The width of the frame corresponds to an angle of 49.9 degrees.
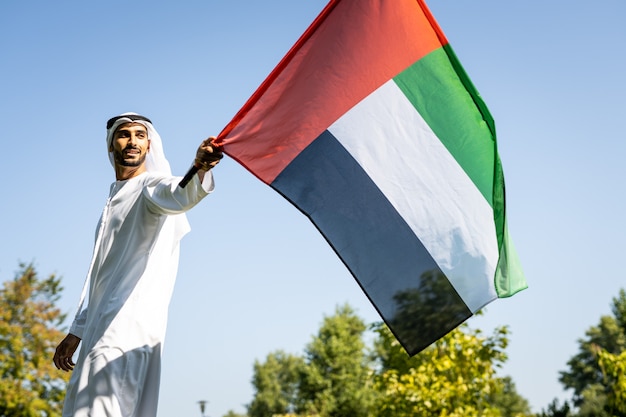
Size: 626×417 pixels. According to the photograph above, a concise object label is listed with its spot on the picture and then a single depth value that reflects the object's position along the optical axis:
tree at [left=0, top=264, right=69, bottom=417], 23.69
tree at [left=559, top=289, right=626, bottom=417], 58.69
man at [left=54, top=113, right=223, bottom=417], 3.24
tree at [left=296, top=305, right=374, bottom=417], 42.09
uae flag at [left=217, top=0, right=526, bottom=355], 3.93
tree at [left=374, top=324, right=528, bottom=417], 13.18
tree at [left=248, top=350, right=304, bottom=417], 59.22
